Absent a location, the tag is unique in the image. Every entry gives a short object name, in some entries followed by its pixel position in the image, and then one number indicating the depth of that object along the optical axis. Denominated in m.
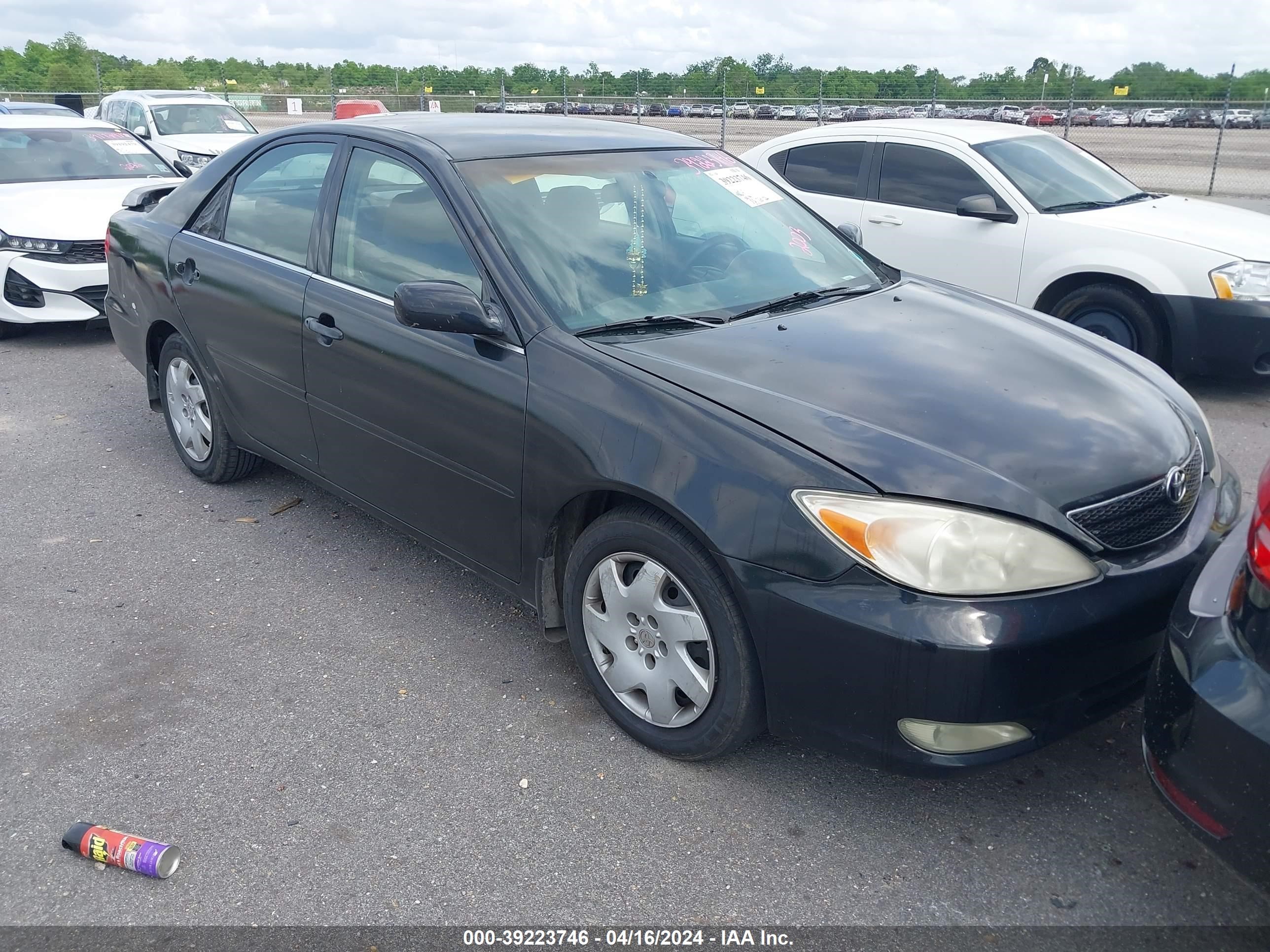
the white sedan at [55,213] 7.62
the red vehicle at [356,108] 18.67
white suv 14.95
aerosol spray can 2.60
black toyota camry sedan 2.47
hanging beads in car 3.41
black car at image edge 1.99
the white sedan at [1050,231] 6.09
